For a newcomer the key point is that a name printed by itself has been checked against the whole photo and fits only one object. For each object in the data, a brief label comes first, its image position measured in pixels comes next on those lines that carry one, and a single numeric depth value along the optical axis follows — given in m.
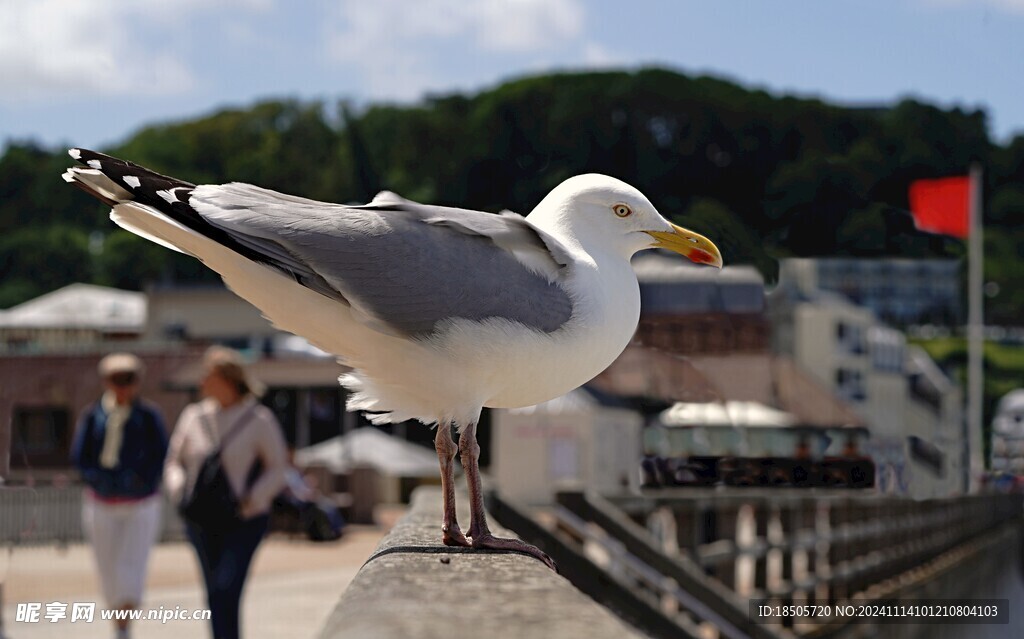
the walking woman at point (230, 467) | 7.14
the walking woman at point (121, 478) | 8.07
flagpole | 8.04
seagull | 3.12
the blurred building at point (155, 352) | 34.72
